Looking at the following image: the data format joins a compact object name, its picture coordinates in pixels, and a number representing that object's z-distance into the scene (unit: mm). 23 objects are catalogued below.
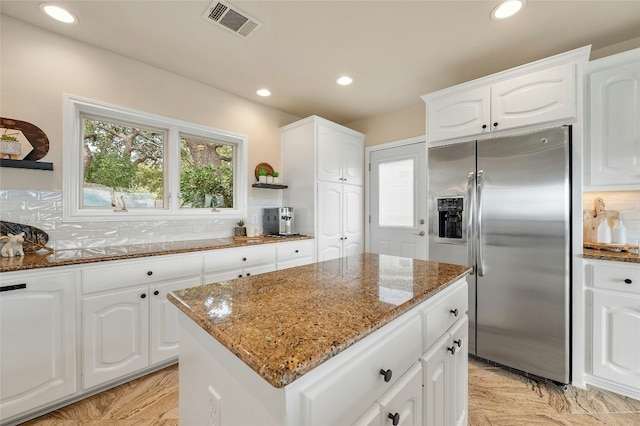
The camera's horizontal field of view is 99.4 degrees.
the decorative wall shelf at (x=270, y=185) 3154
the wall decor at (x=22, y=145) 1745
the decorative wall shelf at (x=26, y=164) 1702
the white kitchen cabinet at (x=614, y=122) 1864
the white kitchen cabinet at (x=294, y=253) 2754
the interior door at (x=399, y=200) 3219
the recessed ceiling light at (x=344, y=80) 2642
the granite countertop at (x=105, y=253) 1545
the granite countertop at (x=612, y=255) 1711
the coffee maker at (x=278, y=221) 3102
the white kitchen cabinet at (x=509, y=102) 1883
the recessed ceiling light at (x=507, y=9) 1680
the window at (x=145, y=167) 2135
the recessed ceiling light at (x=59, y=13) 1746
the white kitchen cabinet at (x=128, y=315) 1733
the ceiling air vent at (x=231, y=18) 1751
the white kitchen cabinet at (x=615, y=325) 1730
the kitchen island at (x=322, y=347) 608
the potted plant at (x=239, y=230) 3023
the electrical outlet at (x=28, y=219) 1857
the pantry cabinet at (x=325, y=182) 3105
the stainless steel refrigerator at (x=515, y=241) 1884
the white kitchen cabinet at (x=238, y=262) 2246
